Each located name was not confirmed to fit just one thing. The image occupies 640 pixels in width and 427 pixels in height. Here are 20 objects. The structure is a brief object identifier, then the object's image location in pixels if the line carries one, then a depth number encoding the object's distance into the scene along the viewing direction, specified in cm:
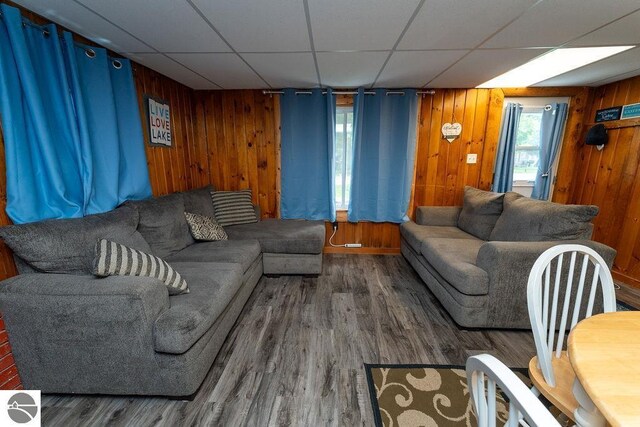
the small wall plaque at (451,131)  336
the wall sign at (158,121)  263
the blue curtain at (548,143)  323
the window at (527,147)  338
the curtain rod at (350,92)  326
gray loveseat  197
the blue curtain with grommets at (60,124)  148
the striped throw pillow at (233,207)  325
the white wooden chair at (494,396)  44
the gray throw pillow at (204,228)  263
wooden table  62
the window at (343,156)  347
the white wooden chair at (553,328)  95
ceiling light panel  215
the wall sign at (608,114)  293
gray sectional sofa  134
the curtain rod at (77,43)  153
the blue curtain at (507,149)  325
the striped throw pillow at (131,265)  148
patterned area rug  138
